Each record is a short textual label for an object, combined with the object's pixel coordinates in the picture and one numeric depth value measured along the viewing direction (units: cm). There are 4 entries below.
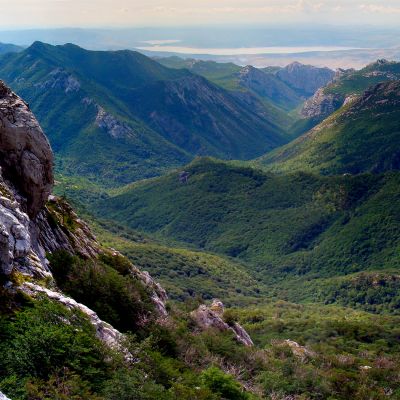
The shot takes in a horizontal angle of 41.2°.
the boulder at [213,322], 8831
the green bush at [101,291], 5419
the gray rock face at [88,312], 4078
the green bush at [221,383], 4984
